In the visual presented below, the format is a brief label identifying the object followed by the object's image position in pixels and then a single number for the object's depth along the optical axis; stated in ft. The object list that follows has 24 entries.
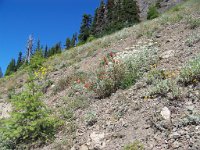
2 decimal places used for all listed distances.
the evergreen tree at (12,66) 169.08
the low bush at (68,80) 24.81
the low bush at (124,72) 18.82
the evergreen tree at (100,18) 130.62
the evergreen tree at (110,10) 128.56
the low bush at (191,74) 15.26
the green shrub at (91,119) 15.79
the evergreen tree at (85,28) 113.94
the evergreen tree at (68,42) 174.08
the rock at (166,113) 13.13
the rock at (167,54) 20.85
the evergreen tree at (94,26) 119.66
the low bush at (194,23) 26.46
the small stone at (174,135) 11.67
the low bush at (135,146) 11.77
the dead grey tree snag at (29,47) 115.92
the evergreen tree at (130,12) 101.73
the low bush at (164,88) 15.00
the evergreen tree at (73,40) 175.73
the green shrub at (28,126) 16.22
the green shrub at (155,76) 17.26
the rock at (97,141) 13.34
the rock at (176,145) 11.16
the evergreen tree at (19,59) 177.47
